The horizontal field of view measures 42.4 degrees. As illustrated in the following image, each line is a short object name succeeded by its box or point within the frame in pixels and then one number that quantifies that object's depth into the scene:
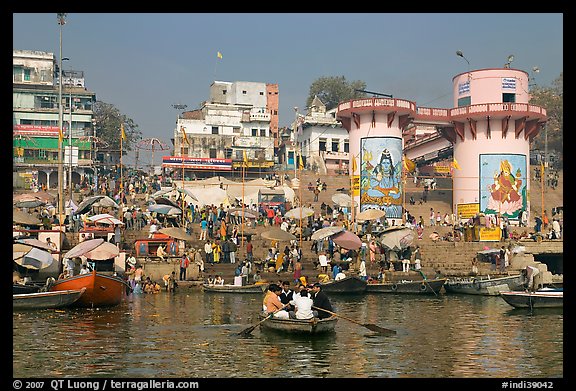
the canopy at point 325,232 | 31.86
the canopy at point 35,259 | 26.64
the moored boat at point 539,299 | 23.84
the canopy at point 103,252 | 26.28
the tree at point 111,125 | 71.50
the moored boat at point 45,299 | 22.83
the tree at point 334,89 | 85.50
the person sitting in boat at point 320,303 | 18.86
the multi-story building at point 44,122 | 57.50
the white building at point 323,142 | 67.12
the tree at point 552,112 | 68.75
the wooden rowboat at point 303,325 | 17.73
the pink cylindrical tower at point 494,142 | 46.06
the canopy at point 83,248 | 25.95
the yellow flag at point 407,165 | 45.72
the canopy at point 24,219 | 30.28
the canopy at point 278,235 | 32.11
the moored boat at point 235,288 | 29.16
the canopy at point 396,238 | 32.59
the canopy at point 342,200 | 40.49
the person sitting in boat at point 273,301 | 19.25
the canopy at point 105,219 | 31.77
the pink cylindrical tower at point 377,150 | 44.59
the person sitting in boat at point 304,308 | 17.97
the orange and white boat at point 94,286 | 23.59
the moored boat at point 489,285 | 29.52
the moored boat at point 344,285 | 29.27
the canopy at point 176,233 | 30.84
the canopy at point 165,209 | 34.57
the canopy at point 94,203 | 33.66
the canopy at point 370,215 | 36.41
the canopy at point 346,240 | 31.90
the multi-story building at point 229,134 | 66.25
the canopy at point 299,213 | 36.29
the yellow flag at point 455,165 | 45.50
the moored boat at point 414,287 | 30.08
